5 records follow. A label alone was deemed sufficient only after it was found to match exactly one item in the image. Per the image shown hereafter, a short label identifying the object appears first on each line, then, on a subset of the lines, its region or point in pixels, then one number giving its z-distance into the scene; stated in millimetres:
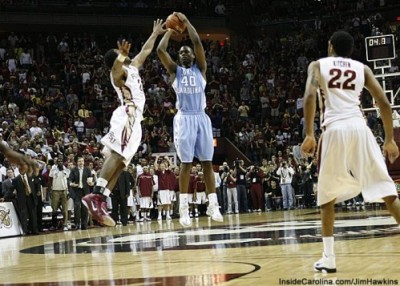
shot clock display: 19125
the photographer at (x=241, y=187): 25047
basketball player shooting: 9820
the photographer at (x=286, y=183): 25188
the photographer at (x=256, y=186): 25516
